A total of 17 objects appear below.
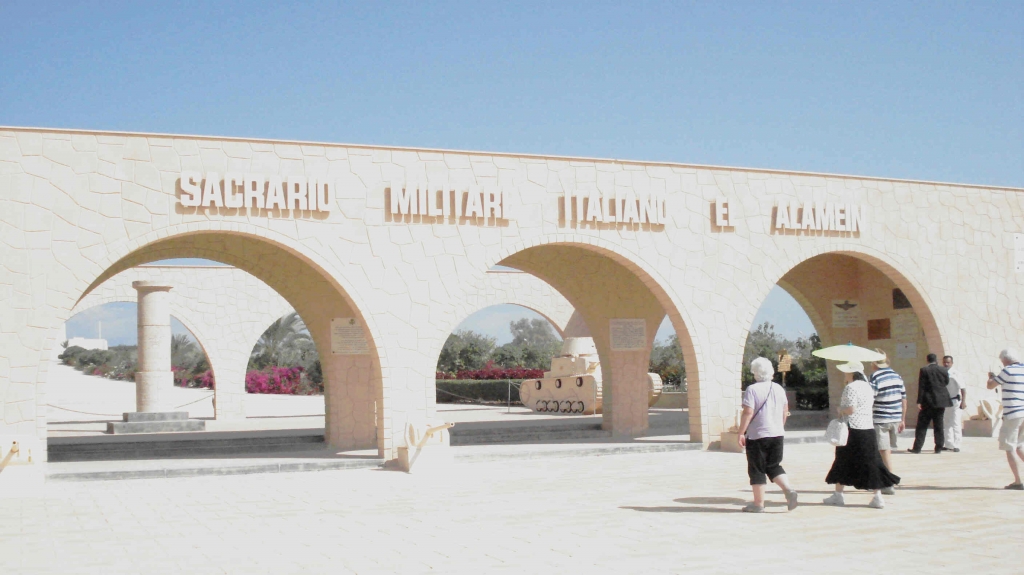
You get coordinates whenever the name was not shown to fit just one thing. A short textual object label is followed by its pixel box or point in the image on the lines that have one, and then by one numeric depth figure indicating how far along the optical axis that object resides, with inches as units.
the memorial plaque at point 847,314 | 793.6
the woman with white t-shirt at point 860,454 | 365.7
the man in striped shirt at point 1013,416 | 402.3
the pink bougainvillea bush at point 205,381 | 1507.1
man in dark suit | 558.9
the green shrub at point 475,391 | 1326.3
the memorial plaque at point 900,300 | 750.5
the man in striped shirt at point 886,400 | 435.5
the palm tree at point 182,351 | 2003.2
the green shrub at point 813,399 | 932.0
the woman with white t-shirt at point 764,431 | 362.9
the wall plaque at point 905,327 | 749.9
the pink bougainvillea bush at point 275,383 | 1439.5
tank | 1002.7
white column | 920.9
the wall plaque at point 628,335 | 746.2
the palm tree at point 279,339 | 1705.2
